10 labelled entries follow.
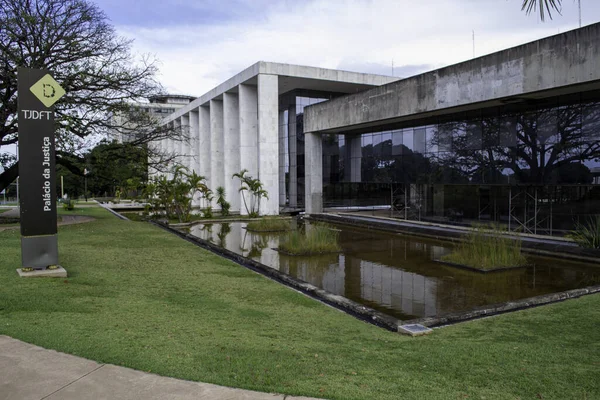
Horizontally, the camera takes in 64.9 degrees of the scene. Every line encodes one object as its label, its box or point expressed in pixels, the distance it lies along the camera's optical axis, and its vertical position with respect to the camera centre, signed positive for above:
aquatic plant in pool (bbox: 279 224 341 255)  13.20 -1.60
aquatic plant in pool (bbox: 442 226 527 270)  11.10 -1.66
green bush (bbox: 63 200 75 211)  32.69 -1.00
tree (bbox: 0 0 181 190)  16.66 +4.54
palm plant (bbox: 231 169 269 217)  26.98 +0.02
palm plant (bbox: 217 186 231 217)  28.03 -1.02
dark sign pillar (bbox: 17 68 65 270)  8.59 +0.48
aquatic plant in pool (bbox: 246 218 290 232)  19.67 -1.61
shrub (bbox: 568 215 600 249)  12.52 -1.49
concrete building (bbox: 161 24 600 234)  14.26 +2.05
